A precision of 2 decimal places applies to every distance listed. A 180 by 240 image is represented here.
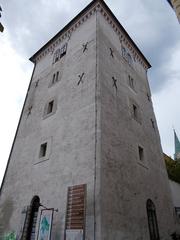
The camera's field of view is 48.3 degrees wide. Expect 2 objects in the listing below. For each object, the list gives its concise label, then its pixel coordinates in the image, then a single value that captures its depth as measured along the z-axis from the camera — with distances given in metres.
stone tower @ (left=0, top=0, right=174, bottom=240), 7.01
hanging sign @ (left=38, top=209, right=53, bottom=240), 6.47
